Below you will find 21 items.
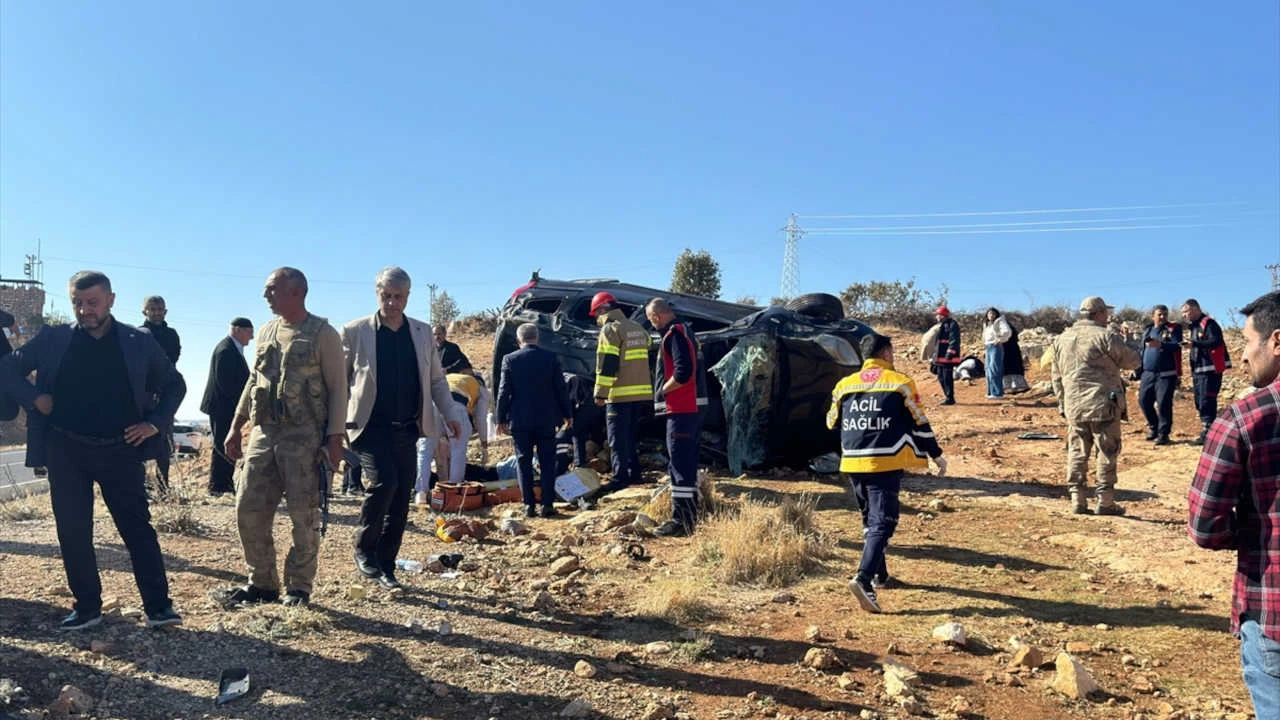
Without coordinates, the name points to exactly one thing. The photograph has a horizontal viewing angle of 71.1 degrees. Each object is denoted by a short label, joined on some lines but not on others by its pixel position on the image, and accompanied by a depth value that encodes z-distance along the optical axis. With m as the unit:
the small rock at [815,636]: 4.52
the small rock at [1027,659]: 4.18
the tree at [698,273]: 33.28
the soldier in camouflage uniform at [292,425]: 4.43
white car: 15.12
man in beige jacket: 4.88
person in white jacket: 14.93
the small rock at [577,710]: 3.60
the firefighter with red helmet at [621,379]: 7.91
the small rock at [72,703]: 3.40
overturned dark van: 8.47
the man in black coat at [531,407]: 7.81
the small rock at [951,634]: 4.44
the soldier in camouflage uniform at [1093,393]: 7.36
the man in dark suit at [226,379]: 7.89
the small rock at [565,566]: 5.77
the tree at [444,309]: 34.62
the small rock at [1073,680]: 3.86
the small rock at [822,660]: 4.13
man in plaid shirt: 2.13
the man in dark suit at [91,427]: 4.20
